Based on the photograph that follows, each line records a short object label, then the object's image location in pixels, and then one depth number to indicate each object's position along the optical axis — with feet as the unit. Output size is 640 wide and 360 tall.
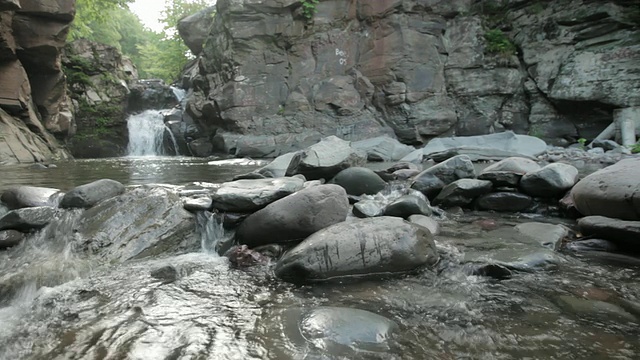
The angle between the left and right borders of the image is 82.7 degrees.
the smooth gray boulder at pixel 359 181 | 15.99
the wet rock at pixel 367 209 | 12.52
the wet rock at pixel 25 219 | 10.76
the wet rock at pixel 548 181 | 13.61
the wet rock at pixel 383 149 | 35.58
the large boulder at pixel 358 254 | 8.82
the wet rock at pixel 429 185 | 15.74
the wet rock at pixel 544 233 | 10.40
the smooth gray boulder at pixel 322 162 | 16.97
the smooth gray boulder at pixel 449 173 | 15.97
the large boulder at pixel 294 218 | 10.73
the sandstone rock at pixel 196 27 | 70.74
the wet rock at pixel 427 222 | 11.76
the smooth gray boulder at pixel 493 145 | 31.07
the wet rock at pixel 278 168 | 18.08
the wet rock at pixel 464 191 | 14.66
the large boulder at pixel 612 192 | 9.96
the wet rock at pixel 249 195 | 11.85
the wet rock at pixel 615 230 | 9.37
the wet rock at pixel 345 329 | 5.81
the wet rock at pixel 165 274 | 8.87
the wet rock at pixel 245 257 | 9.91
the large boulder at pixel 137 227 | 10.57
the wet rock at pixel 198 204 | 12.20
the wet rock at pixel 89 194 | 12.30
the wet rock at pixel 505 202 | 14.07
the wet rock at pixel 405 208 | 12.73
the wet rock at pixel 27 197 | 12.23
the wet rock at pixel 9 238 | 10.35
